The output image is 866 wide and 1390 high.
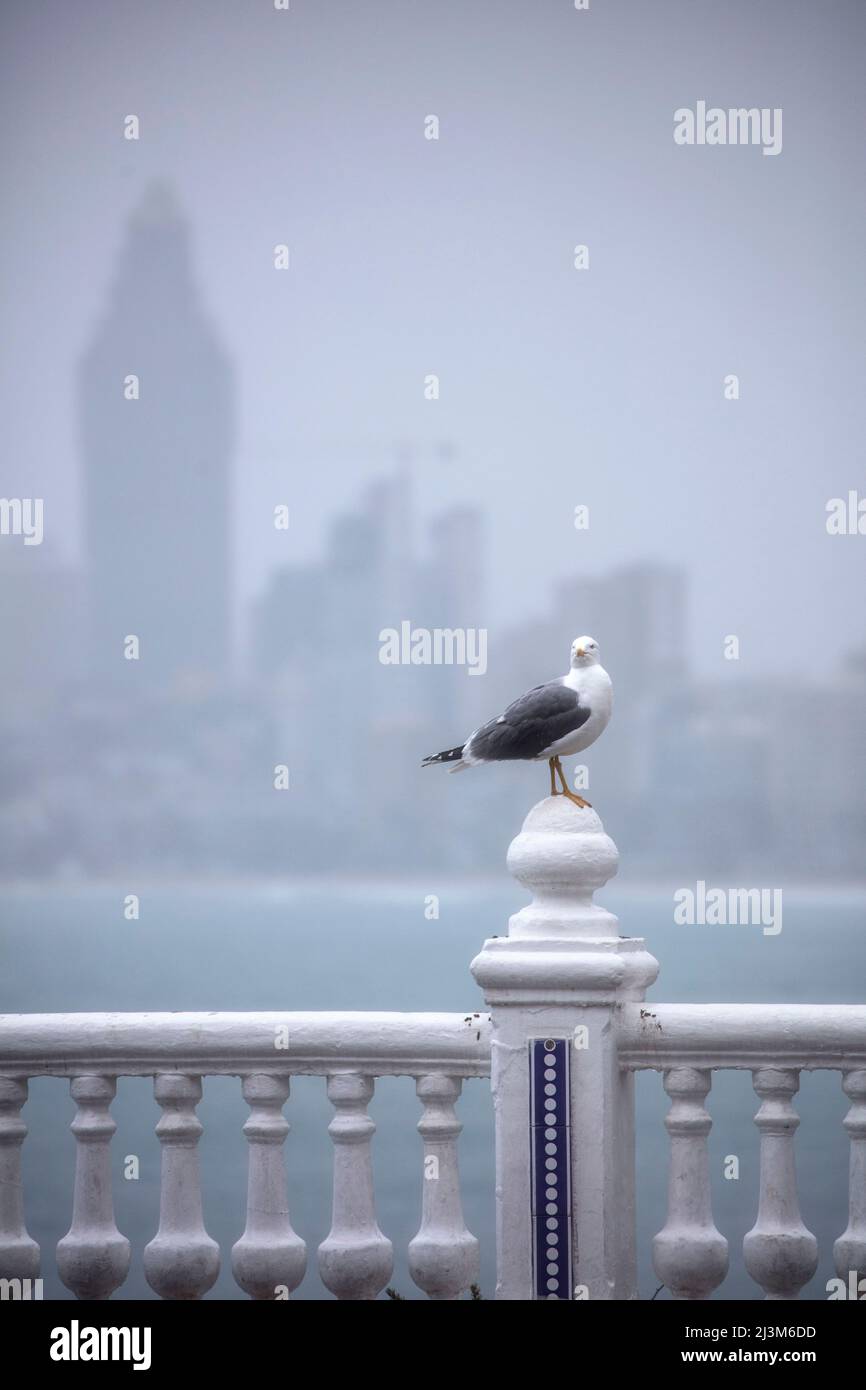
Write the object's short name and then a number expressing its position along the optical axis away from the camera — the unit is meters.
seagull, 9.48
